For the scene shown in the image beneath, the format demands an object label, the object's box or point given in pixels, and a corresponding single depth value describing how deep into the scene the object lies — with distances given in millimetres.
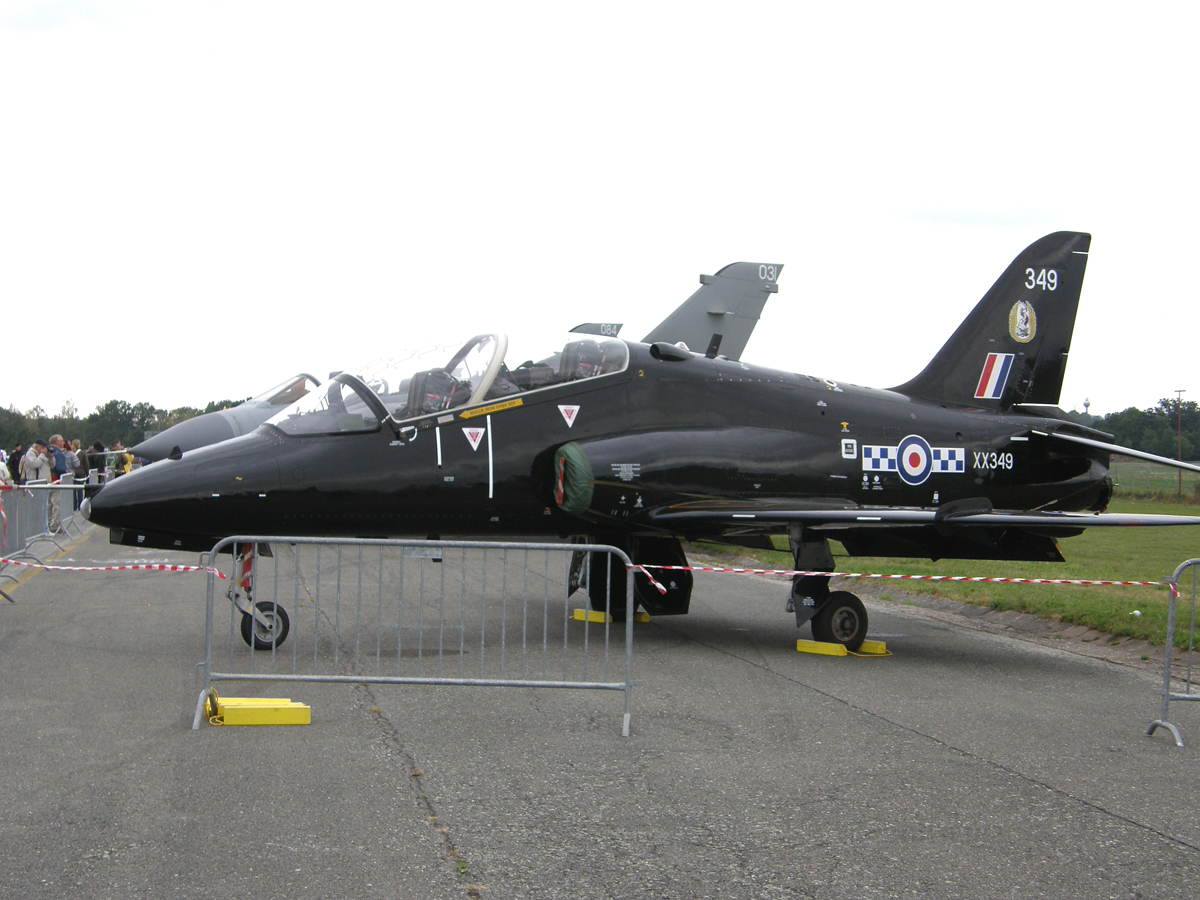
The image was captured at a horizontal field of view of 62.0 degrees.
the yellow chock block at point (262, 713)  5648
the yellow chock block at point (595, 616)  10453
